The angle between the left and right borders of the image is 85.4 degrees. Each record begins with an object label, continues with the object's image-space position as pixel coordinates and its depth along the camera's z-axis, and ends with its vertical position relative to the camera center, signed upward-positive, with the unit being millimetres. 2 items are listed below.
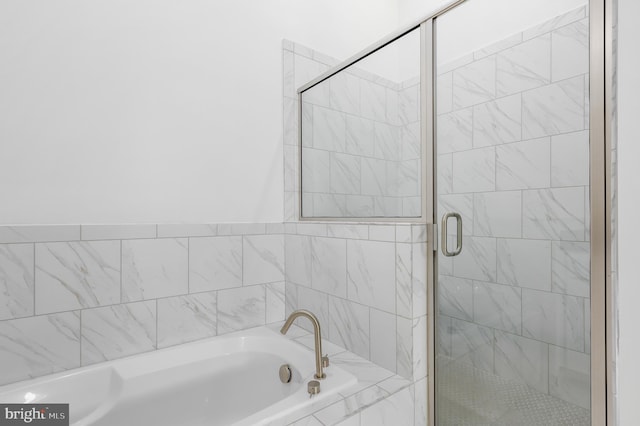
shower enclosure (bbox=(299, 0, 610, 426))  994 +63
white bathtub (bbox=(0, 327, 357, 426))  1304 -722
